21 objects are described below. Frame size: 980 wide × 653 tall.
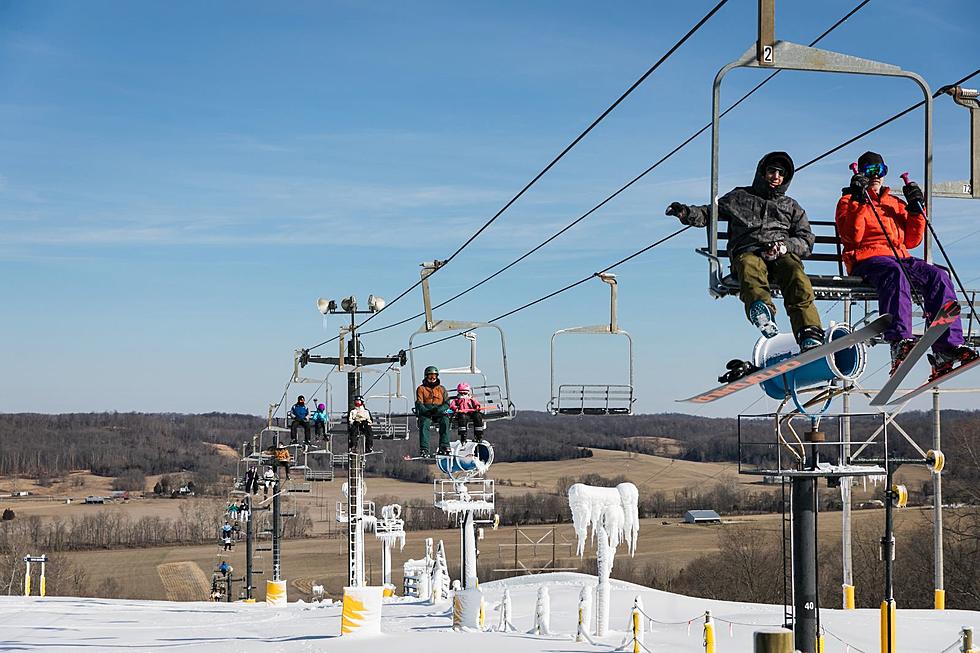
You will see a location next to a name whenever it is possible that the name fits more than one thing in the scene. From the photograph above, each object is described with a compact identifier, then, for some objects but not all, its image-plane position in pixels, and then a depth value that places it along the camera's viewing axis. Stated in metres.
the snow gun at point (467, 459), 28.91
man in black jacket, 10.30
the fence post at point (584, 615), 19.47
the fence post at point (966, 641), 13.41
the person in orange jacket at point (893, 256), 10.03
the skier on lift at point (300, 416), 30.83
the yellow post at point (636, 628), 16.68
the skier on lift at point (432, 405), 23.14
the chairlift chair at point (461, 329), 21.22
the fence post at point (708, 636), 16.31
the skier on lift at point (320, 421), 30.83
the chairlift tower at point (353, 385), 27.39
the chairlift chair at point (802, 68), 9.24
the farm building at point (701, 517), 112.12
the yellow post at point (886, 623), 16.14
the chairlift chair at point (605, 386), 18.81
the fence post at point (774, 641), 8.50
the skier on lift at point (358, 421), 26.41
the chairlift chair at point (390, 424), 29.66
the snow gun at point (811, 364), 11.27
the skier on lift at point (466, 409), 23.50
